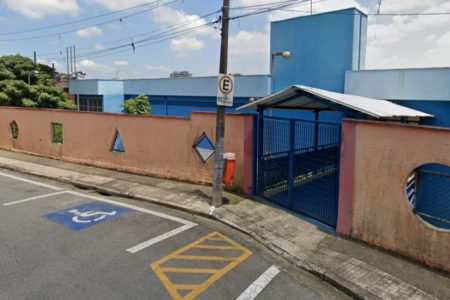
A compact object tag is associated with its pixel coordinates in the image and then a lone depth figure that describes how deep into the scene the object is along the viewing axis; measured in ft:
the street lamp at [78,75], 103.21
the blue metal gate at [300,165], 22.86
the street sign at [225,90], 23.70
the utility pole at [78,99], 102.55
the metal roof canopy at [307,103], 23.30
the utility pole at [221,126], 23.73
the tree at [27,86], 76.54
